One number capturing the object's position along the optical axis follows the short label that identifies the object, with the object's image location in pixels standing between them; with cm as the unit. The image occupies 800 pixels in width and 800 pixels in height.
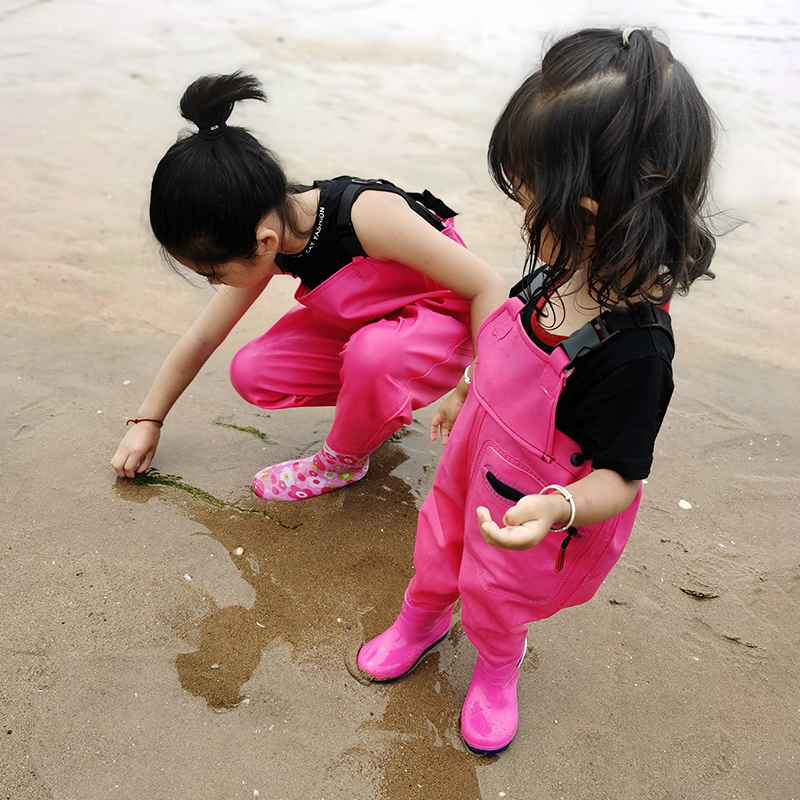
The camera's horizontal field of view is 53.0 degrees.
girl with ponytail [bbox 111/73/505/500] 165
